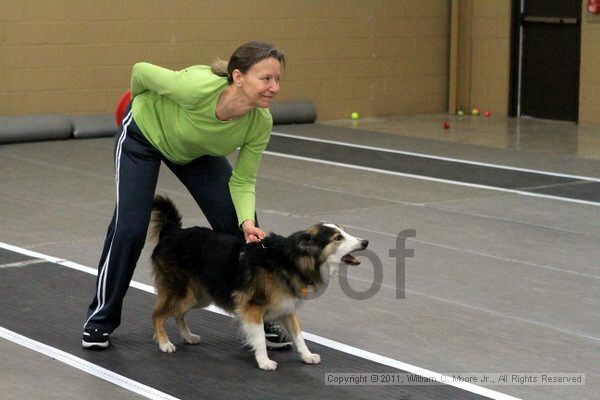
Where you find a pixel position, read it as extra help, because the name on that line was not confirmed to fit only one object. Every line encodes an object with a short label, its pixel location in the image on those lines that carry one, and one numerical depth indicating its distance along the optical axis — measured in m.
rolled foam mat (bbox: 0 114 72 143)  12.21
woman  4.98
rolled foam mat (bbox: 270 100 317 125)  14.25
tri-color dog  4.81
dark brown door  15.01
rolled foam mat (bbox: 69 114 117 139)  12.76
